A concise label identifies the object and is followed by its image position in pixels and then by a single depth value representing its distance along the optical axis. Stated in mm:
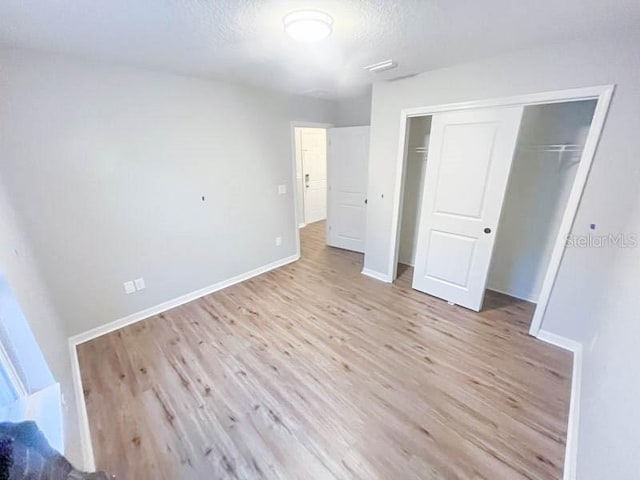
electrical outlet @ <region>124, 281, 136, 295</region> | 2590
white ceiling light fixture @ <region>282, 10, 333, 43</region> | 1465
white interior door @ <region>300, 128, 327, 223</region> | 5477
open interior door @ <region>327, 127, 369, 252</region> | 3928
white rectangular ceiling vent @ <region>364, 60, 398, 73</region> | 2252
